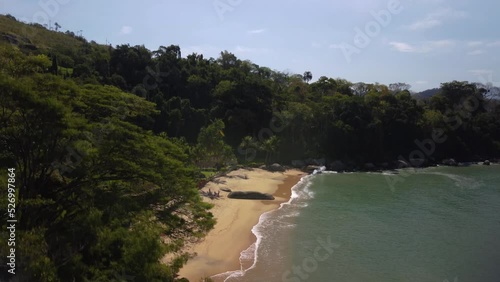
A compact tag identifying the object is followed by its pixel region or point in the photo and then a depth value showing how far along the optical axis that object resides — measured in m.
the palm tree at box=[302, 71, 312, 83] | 93.57
